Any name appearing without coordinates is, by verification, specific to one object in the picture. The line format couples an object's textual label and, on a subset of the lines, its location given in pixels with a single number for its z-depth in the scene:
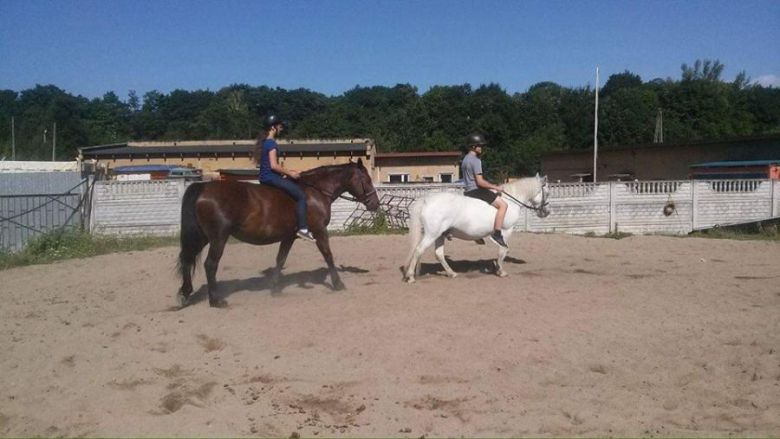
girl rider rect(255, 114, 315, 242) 8.90
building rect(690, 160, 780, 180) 21.77
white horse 9.46
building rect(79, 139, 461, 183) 36.66
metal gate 14.84
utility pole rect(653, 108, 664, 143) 54.22
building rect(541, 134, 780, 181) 29.25
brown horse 8.29
